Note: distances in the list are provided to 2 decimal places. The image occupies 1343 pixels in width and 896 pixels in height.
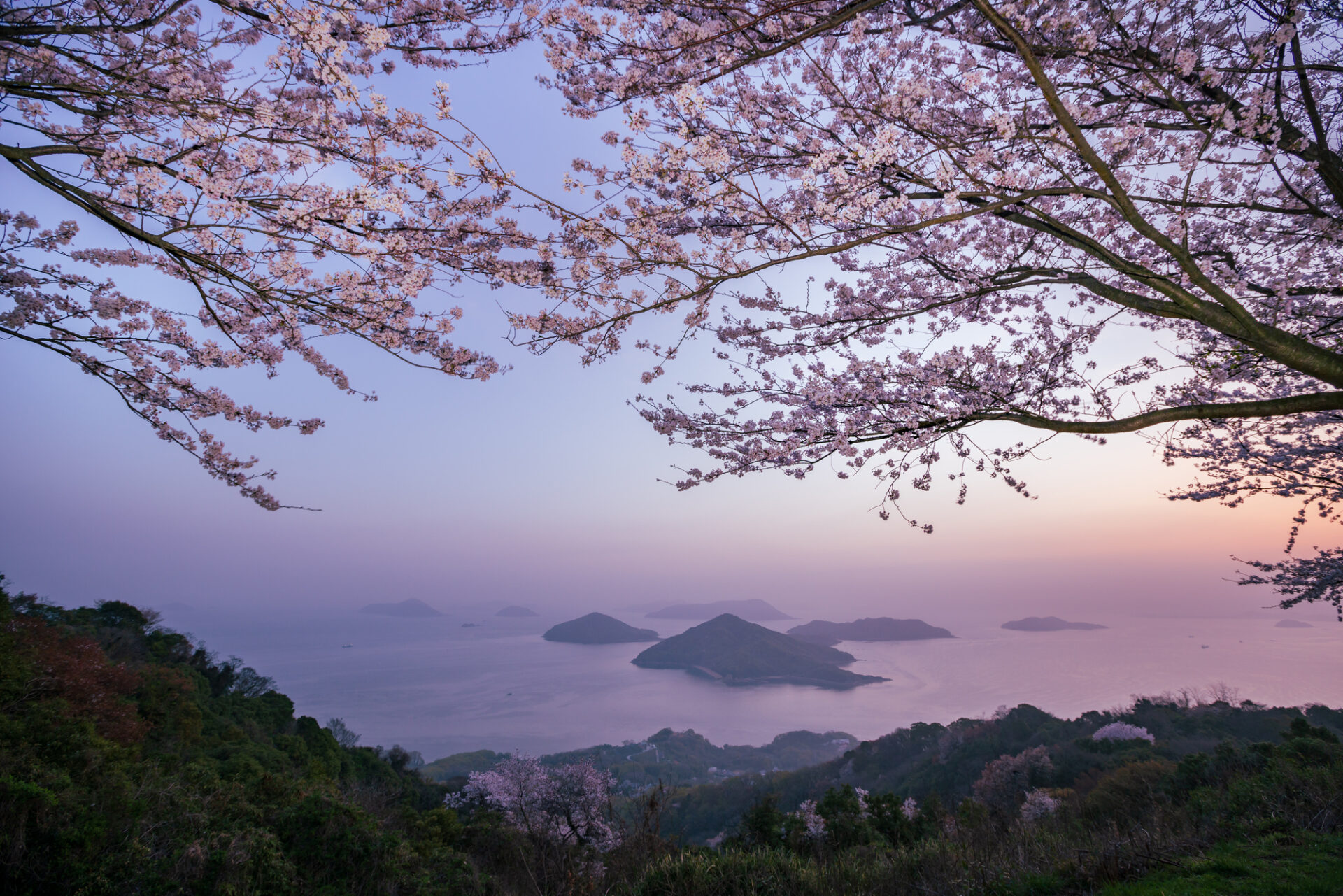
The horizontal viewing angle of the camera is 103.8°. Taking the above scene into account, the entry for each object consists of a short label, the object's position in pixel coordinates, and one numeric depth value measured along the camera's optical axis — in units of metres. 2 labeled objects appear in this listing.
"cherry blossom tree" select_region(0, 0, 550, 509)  2.48
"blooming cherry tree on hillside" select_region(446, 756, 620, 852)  12.57
